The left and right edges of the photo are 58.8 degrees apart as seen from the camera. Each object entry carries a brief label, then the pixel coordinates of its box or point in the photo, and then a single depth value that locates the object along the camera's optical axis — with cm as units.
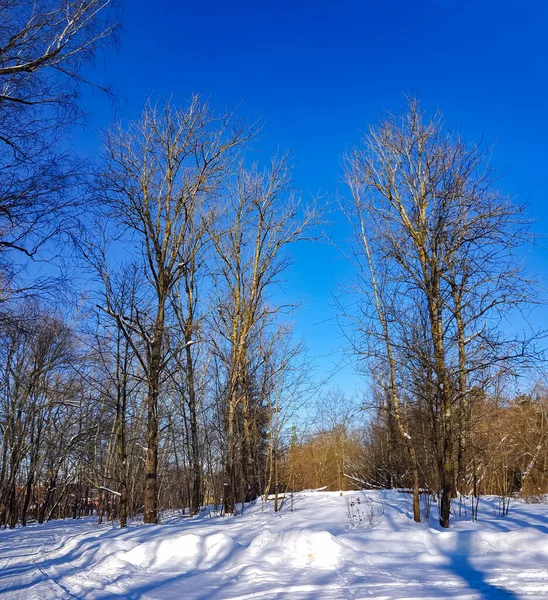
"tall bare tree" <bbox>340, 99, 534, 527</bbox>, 845
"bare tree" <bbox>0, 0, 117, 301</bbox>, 554
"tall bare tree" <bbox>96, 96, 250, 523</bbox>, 1108
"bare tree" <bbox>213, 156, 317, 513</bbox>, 1321
